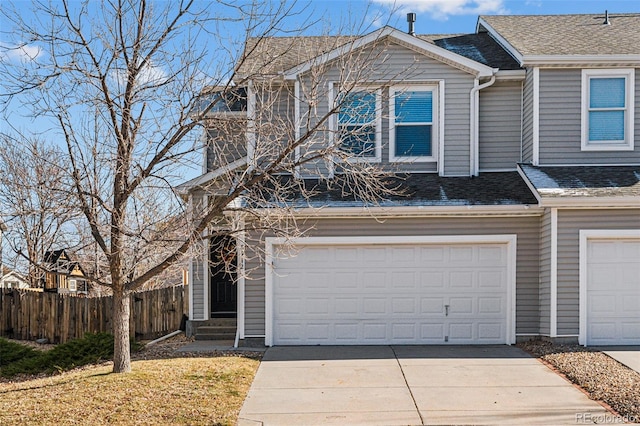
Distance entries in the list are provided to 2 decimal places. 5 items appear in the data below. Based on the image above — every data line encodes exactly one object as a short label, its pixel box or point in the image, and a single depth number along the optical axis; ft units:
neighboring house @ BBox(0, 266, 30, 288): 108.35
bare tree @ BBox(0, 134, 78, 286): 28.68
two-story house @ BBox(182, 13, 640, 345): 39.17
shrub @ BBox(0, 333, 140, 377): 39.32
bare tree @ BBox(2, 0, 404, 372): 29.27
